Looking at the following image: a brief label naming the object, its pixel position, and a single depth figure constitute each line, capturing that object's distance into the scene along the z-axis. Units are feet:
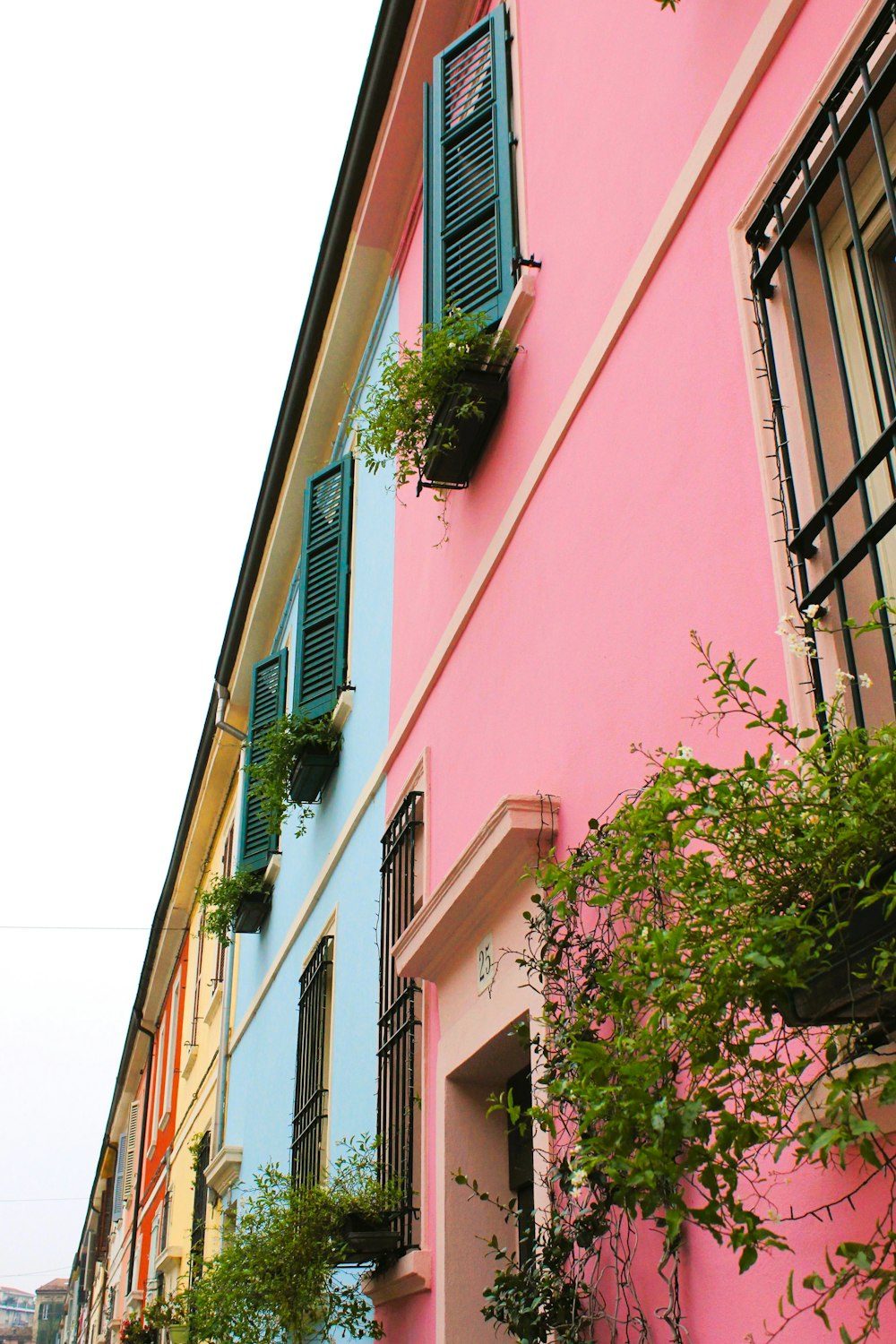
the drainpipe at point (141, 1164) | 77.71
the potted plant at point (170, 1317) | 38.44
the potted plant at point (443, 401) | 19.15
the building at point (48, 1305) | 291.17
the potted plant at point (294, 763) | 30.37
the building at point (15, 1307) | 325.19
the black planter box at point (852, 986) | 6.95
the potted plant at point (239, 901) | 39.81
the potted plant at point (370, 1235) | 19.01
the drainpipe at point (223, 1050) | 43.62
